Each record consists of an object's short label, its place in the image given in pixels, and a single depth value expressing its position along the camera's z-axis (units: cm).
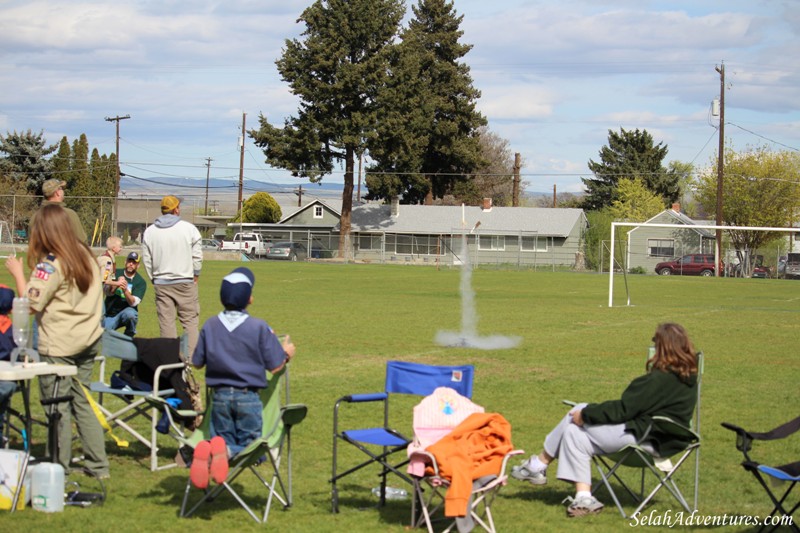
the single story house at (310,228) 6775
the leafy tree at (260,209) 8288
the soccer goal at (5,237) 5116
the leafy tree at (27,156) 7394
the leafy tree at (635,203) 7444
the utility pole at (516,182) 7800
